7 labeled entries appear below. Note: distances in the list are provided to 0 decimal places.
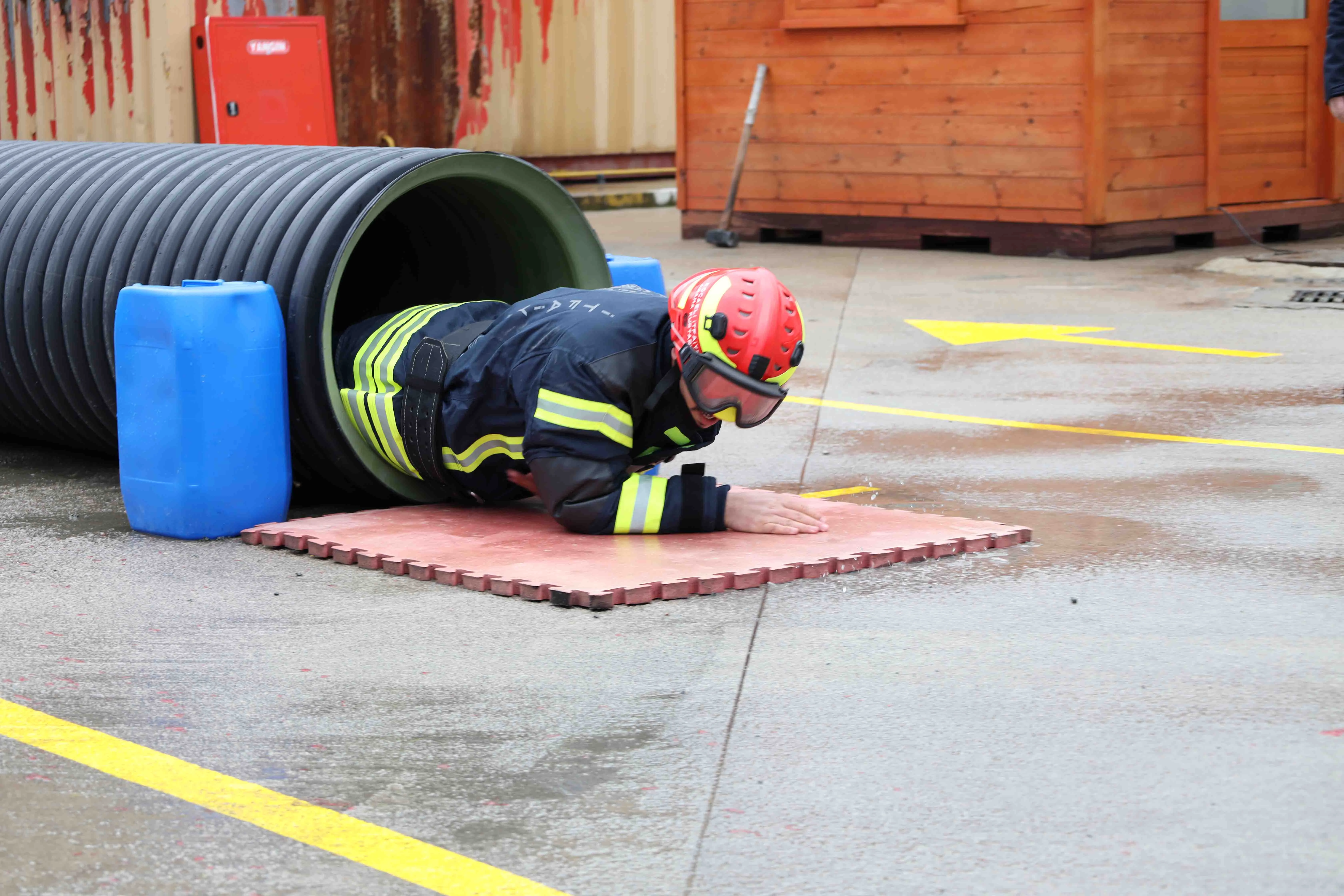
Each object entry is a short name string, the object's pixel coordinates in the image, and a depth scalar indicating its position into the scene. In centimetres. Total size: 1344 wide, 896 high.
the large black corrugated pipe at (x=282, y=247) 1078
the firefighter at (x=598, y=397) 930
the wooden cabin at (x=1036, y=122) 2433
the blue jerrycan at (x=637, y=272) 1420
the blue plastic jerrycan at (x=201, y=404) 1033
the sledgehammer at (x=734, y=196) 2728
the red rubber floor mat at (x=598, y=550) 900
